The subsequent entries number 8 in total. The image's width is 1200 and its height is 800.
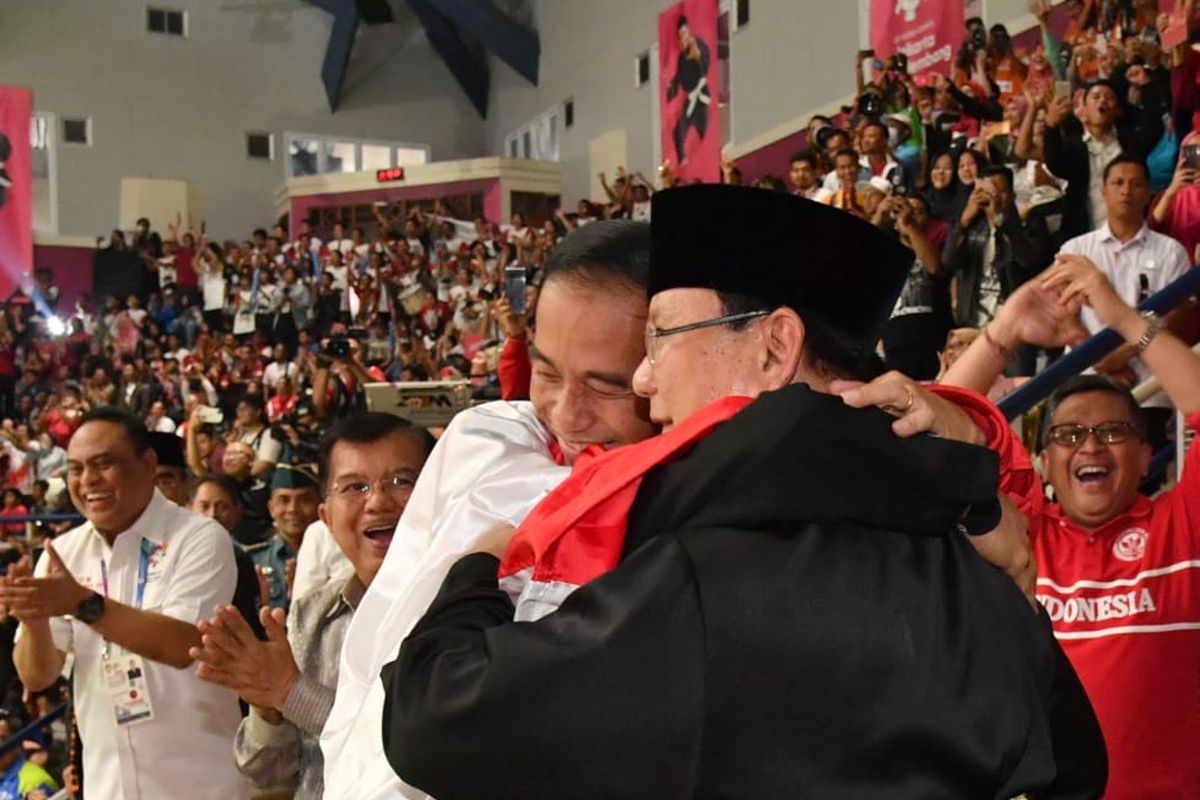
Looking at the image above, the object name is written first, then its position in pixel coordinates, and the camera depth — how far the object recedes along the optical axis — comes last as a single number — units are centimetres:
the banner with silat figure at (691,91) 1375
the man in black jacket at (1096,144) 574
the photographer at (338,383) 889
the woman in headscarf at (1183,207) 510
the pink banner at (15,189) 1727
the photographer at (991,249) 554
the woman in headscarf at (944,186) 650
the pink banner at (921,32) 983
